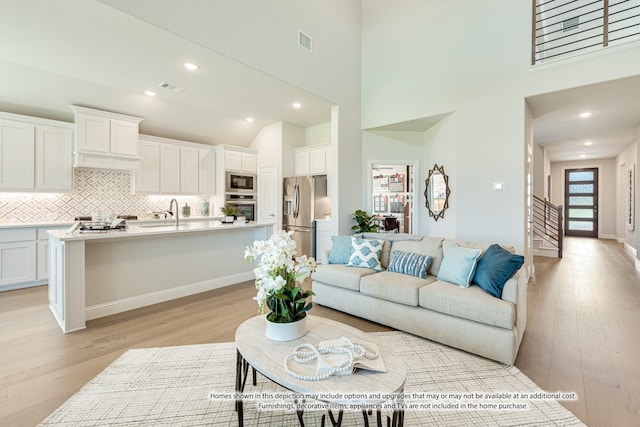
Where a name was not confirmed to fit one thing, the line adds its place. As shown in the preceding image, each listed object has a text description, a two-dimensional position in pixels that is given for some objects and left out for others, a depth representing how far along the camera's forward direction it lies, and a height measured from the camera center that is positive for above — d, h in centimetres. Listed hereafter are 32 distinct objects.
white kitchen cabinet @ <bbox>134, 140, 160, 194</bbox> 539 +78
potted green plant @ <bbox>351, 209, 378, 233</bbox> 522 -19
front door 956 +39
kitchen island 281 -65
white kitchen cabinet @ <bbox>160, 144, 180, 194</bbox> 570 +85
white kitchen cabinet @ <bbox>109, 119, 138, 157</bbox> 494 +127
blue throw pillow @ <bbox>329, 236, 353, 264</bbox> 353 -46
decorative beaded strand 128 -68
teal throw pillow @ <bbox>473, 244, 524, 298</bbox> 237 -47
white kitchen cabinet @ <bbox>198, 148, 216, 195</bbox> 626 +88
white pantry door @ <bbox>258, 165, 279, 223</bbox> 627 +41
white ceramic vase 161 -66
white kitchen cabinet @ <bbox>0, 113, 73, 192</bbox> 416 +85
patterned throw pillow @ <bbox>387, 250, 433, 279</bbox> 300 -54
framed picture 686 +39
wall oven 639 +20
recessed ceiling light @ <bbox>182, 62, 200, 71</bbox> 364 +185
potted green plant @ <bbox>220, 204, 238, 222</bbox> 431 -2
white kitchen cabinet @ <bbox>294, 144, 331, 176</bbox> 571 +106
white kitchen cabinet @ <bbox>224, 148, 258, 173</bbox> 633 +114
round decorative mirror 488 +36
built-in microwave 636 +66
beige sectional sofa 223 -79
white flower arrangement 160 -37
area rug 168 -118
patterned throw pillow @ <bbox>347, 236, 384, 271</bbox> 332 -48
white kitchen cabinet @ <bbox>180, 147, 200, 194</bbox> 598 +87
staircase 668 -41
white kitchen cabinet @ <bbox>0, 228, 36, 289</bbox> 403 -64
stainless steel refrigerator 565 +2
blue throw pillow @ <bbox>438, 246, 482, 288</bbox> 262 -49
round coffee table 119 -72
